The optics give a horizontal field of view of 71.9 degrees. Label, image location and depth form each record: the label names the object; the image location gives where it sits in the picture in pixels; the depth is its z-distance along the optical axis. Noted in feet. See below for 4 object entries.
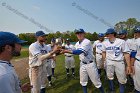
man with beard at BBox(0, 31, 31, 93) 3.46
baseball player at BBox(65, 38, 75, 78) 16.92
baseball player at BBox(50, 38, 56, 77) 17.01
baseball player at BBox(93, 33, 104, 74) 15.54
